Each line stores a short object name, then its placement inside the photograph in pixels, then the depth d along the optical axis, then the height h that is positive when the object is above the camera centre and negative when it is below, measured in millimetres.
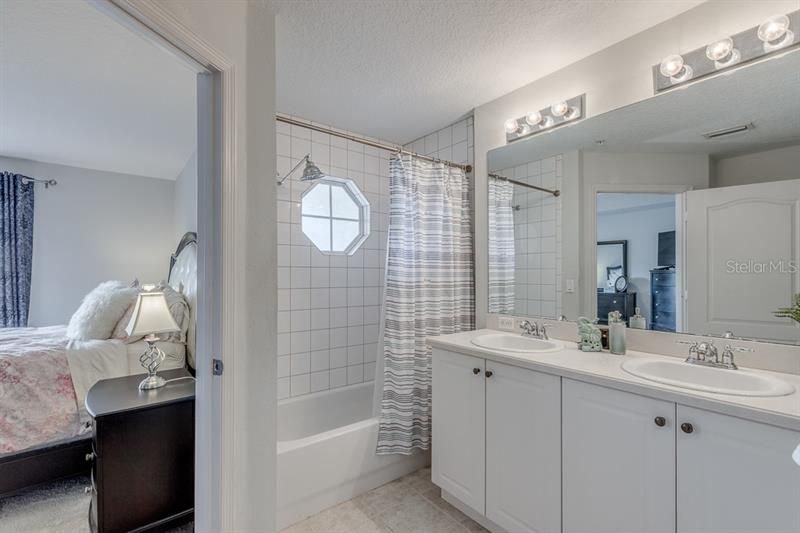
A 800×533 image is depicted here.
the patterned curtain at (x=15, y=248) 3307 +194
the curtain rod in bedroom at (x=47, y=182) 3408 +878
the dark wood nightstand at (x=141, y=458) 1490 -885
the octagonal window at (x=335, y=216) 2770 +436
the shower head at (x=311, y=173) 2314 +641
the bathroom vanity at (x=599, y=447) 971 -660
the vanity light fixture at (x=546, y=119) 1862 +866
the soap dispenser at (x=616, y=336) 1590 -328
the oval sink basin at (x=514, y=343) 1828 -433
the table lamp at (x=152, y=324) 1803 -311
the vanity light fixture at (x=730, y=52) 1260 +867
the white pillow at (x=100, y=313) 2307 -324
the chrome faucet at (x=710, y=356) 1314 -357
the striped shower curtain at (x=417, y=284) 2186 -115
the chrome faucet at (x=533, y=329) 1955 -371
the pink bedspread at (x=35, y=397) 1854 -739
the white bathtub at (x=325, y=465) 1770 -1151
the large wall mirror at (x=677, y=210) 1318 +263
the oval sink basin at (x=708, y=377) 1099 -413
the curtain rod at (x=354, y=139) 1910 +778
